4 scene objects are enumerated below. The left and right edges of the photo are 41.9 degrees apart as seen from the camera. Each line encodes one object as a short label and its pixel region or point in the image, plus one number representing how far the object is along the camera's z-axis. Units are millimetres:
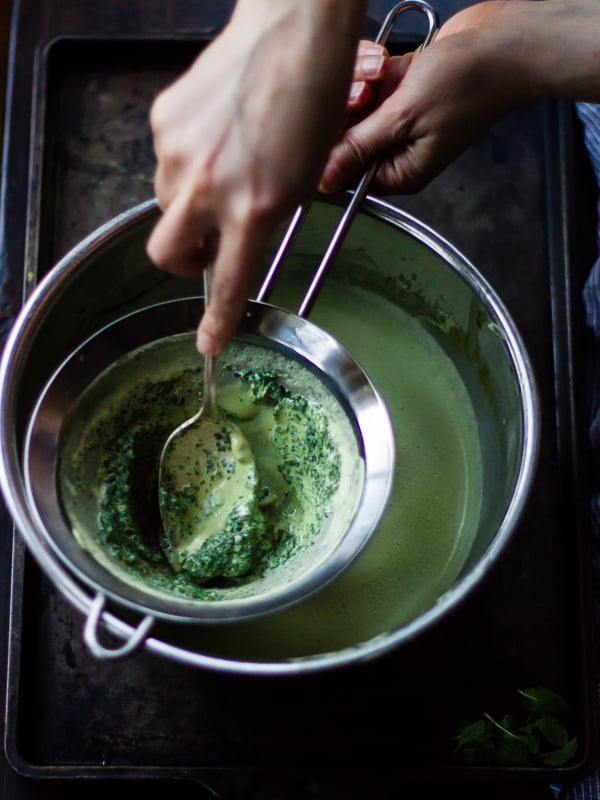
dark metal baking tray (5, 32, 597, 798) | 836
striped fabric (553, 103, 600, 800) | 884
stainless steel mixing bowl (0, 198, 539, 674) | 683
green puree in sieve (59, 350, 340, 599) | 805
